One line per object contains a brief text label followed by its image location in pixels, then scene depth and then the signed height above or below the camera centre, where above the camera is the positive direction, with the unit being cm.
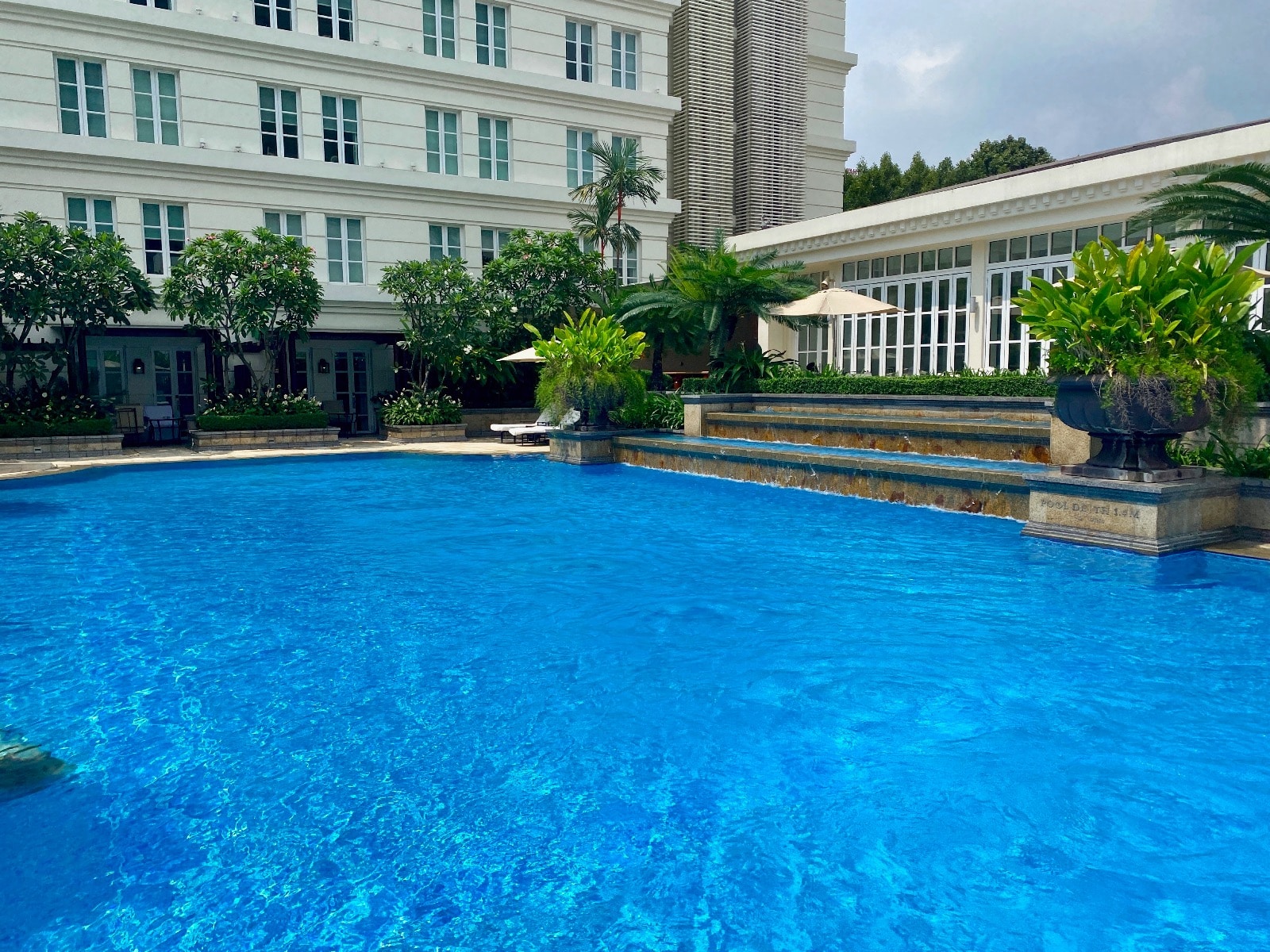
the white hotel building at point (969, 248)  1856 +374
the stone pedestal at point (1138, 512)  883 -119
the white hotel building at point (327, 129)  2294 +762
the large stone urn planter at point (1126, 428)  881 -34
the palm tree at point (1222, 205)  1137 +238
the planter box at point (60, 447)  2086 -105
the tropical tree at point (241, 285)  2241 +287
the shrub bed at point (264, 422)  2302 -56
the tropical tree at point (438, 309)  2489 +247
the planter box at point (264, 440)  2284 -99
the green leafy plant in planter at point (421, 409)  2580 -30
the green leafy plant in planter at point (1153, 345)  871 +47
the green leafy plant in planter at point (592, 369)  1930 +61
